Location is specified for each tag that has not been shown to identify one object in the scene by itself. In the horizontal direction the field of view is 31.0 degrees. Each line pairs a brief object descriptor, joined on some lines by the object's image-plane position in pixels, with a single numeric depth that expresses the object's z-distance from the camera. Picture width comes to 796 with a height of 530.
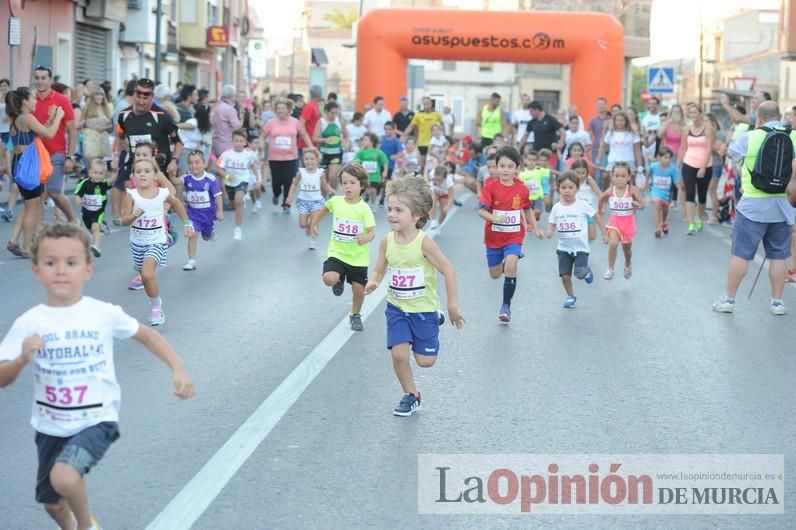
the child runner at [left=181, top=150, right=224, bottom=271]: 15.06
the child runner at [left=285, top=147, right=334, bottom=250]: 16.67
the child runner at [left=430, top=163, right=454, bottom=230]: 20.20
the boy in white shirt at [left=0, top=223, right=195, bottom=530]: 4.76
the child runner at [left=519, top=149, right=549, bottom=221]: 18.59
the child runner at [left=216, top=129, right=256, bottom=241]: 18.78
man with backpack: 11.48
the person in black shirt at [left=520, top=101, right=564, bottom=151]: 24.92
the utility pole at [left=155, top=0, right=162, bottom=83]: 36.97
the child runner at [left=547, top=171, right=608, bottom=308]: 12.30
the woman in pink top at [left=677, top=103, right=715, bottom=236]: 19.86
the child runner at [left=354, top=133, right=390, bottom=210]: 22.80
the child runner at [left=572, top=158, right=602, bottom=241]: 14.31
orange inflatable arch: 31.23
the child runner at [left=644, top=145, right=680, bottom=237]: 19.33
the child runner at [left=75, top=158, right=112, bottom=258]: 15.31
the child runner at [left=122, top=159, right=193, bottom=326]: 11.05
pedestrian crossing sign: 36.50
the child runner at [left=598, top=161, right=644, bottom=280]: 14.12
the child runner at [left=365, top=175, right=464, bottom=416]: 7.71
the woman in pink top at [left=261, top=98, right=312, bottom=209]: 20.61
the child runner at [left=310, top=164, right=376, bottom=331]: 10.84
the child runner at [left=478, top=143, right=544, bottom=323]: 11.42
